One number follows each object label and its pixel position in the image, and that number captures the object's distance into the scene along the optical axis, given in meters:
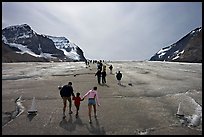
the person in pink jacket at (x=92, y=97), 6.75
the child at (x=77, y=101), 7.06
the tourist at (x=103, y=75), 14.71
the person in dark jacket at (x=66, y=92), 7.27
